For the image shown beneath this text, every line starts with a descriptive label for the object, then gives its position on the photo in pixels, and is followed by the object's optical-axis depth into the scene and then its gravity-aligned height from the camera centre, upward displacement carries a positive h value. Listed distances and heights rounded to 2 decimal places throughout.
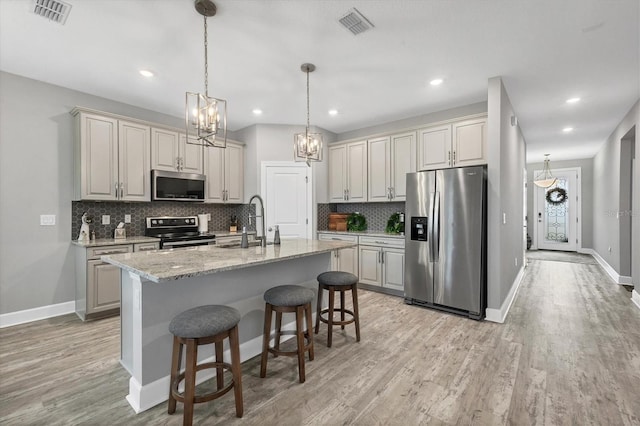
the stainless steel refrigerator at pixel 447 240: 3.45 -0.35
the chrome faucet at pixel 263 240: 2.76 -0.26
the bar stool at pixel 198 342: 1.65 -0.75
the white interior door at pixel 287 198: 5.05 +0.24
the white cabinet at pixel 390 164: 4.52 +0.74
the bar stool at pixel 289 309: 2.19 -0.73
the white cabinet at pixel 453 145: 3.81 +0.91
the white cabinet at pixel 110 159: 3.54 +0.67
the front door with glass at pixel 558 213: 8.48 -0.06
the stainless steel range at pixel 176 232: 4.09 -0.31
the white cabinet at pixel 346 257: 4.85 -0.75
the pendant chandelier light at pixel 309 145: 3.18 +0.72
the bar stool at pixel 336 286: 2.77 -0.70
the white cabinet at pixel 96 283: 3.37 -0.82
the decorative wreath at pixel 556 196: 8.68 +0.45
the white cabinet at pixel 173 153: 4.18 +0.88
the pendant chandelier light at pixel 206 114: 2.16 +0.73
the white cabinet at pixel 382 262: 4.35 -0.76
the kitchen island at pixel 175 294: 1.87 -0.60
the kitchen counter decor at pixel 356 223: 5.16 -0.20
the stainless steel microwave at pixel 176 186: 4.13 +0.39
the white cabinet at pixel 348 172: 5.05 +0.69
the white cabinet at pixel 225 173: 4.85 +0.65
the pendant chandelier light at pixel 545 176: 7.57 +1.04
